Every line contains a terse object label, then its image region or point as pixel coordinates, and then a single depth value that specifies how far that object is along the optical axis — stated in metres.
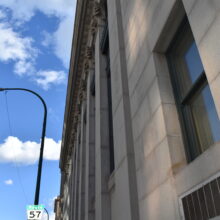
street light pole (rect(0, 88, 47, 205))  11.01
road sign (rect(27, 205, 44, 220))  9.98
